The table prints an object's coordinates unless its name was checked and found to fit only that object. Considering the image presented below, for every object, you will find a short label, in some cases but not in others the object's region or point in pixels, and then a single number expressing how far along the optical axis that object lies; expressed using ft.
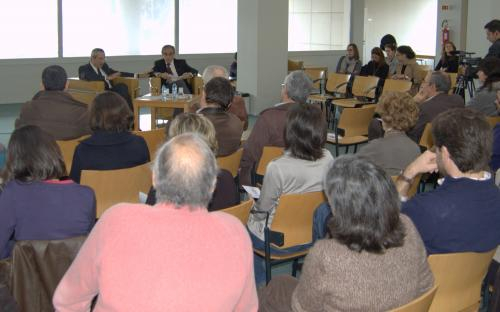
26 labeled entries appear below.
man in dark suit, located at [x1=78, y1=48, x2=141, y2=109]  31.17
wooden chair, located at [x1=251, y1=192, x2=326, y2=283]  11.57
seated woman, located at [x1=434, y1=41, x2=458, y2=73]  36.78
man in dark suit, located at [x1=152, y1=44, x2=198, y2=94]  32.27
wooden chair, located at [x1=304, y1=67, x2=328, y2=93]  38.41
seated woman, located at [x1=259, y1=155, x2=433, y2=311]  6.96
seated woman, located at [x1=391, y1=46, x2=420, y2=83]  33.45
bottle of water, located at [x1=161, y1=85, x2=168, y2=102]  27.28
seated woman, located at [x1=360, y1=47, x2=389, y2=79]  34.40
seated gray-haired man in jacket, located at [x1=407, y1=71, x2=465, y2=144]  20.68
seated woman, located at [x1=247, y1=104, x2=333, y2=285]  12.41
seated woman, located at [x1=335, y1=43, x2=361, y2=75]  37.45
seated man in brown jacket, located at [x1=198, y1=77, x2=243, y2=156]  16.24
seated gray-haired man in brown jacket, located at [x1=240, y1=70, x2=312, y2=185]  16.72
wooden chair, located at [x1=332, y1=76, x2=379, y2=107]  31.37
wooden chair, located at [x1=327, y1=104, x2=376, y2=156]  22.97
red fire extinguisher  44.65
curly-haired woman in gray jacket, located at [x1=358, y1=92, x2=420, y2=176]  14.24
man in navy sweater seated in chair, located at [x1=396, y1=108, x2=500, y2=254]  8.87
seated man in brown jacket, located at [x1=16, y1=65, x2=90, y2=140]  17.93
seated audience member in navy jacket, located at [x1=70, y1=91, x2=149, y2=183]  14.06
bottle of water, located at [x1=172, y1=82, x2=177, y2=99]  27.48
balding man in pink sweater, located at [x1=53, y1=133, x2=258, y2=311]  6.41
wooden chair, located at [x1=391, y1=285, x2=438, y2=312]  6.69
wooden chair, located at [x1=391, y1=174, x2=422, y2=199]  13.66
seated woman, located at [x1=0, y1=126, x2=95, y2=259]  9.32
